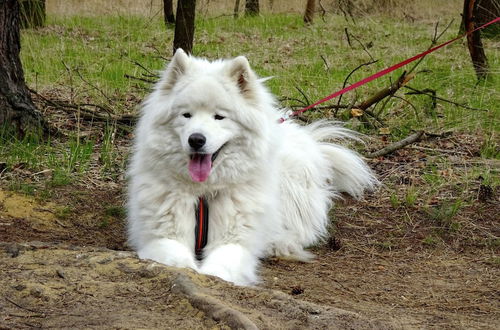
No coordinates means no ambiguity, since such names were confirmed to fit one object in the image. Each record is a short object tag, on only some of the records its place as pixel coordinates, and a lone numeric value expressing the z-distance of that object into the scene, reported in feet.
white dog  12.17
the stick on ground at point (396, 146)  19.35
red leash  16.72
